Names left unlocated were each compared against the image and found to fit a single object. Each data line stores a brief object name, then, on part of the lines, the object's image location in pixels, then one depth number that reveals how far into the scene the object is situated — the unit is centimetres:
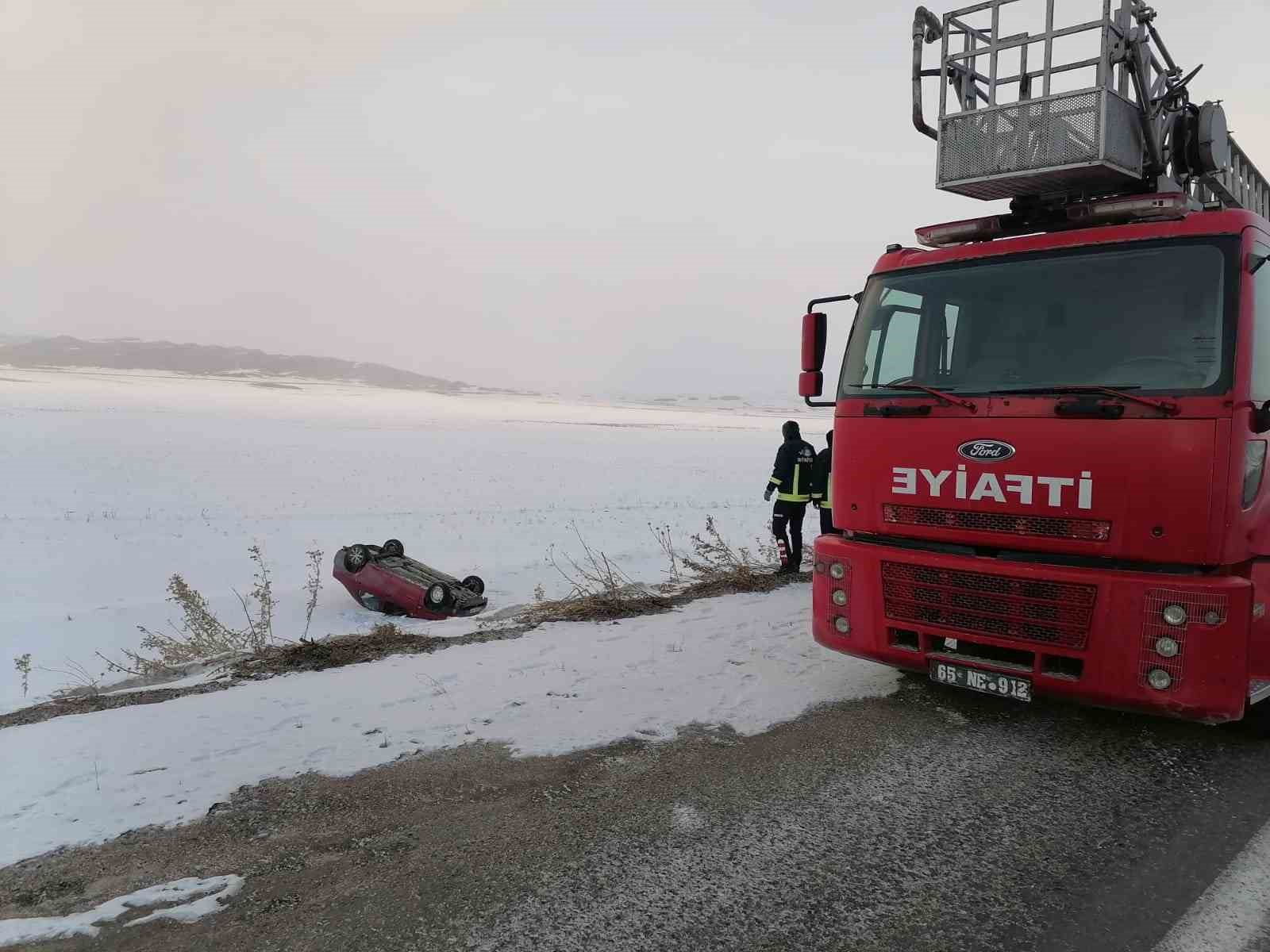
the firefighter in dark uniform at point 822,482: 957
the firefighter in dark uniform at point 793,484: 940
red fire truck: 370
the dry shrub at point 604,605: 694
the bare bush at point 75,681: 559
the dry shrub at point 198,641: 630
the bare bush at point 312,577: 909
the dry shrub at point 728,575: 825
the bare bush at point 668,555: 885
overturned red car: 934
